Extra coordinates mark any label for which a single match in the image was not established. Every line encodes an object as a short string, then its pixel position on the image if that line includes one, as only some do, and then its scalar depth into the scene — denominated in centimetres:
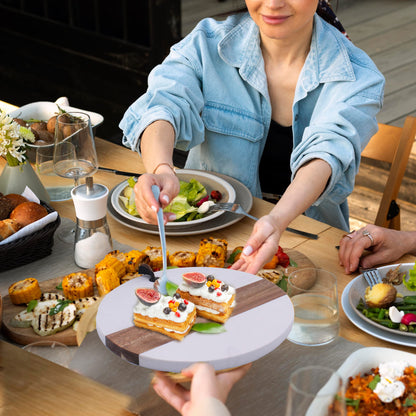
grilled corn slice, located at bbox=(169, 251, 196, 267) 140
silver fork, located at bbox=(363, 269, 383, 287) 136
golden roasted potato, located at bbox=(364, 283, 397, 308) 128
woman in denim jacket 169
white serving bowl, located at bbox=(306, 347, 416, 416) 104
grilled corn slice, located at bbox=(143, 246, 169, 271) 140
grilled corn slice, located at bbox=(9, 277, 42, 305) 128
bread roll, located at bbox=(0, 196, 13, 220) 149
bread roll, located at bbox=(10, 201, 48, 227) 146
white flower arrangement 154
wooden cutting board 120
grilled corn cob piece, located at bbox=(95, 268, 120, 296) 130
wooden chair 200
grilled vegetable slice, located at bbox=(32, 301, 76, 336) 121
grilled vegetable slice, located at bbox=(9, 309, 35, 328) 123
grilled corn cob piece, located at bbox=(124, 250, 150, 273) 137
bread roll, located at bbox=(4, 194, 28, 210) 153
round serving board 102
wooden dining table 100
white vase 164
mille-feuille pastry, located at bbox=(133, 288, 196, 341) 107
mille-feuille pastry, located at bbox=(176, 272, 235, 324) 112
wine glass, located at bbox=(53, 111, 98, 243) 155
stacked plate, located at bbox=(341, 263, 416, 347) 121
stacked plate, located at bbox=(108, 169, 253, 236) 160
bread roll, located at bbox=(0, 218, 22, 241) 142
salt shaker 139
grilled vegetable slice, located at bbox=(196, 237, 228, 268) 142
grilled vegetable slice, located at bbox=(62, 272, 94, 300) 130
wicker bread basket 140
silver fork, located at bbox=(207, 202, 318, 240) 161
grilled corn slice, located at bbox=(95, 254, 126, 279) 134
